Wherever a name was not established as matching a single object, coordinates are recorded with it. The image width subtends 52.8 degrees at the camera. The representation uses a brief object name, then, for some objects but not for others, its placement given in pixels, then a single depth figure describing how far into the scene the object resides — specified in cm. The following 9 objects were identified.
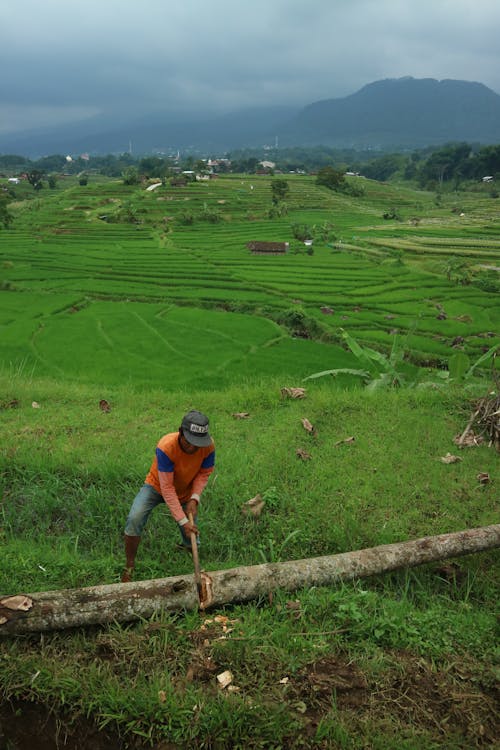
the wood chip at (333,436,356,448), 659
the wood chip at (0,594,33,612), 341
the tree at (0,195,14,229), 3700
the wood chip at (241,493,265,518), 524
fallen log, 346
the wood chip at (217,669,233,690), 319
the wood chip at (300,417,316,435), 686
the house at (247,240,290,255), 3791
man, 399
